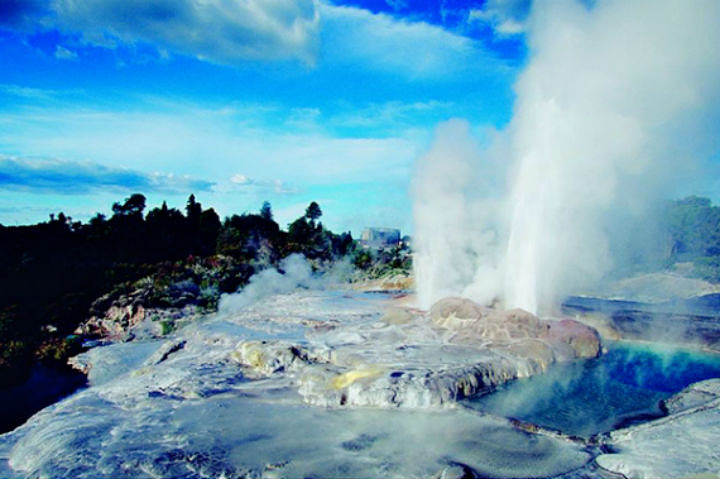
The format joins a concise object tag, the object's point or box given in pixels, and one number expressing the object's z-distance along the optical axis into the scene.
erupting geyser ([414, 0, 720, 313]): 16.28
